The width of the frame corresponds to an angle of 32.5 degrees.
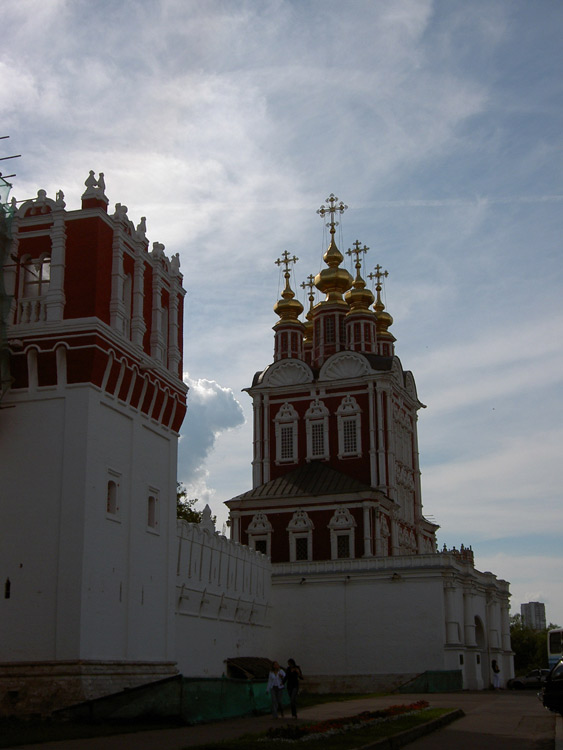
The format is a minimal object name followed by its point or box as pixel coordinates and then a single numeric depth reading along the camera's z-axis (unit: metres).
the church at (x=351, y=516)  40.50
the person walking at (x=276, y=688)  22.06
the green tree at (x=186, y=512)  61.12
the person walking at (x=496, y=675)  44.81
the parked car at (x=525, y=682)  46.69
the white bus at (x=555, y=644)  41.62
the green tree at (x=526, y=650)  78.94
